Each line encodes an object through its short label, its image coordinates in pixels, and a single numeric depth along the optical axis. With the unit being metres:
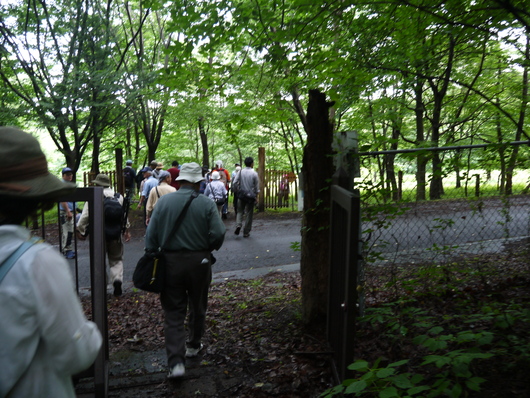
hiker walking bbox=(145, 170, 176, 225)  8.93
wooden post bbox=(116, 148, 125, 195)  16.03
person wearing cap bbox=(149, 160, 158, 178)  12.44
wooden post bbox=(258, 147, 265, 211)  17.95
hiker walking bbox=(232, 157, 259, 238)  11.83
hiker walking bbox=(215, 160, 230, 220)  14.72
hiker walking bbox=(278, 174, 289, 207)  19.06
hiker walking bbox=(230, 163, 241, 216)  12.48
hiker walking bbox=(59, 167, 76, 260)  9.07
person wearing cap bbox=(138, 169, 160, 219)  11.11
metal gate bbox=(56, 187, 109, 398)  3.59
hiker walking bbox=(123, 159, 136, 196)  16.39
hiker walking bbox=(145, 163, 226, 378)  4.43
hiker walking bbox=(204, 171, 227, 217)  12.91
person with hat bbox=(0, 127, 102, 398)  1.31
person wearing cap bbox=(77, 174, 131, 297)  7.25
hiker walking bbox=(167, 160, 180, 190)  10.95
